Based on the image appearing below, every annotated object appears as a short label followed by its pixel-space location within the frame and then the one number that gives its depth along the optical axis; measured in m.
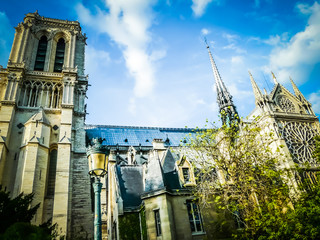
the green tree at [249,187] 13.20
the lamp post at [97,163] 7.69
